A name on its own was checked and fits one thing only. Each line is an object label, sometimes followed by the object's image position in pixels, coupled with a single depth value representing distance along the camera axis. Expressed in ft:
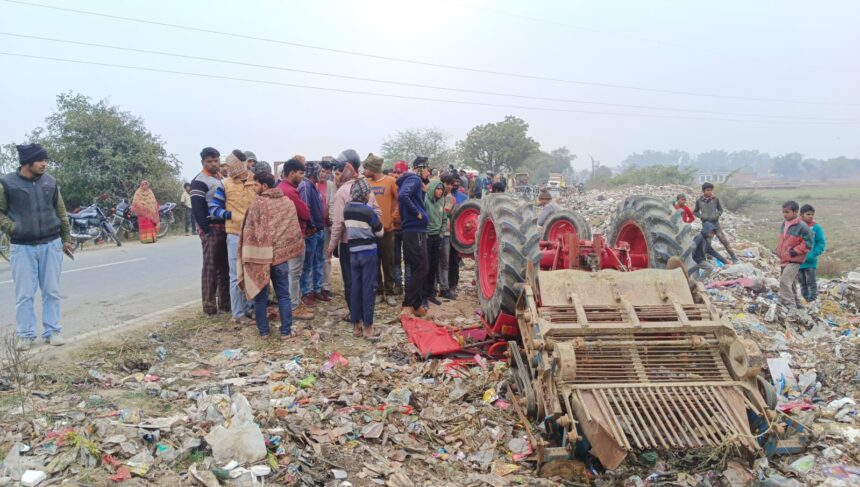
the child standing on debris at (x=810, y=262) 24.76
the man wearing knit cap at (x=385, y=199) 21.63
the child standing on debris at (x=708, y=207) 33.55
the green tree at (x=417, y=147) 153.07
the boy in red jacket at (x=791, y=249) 24.04
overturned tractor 10.82
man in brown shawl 17.94
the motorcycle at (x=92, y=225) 45.70
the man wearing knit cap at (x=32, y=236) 16.58
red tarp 17.83
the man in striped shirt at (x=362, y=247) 18.92
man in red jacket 20.80
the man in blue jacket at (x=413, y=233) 21.43
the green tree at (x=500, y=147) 156.76
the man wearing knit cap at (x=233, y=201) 19.33
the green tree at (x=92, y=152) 53.78
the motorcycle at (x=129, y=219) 51.49
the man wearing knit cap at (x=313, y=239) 22.30
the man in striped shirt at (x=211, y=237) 19.80
